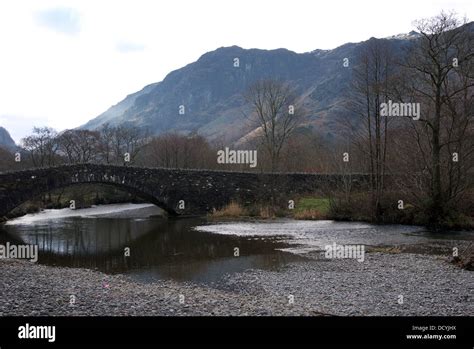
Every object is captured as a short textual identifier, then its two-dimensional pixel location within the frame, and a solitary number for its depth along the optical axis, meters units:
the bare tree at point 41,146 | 65.25
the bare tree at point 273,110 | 58.79
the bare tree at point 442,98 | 29.03
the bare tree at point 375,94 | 34.50
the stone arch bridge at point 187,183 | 36.98
